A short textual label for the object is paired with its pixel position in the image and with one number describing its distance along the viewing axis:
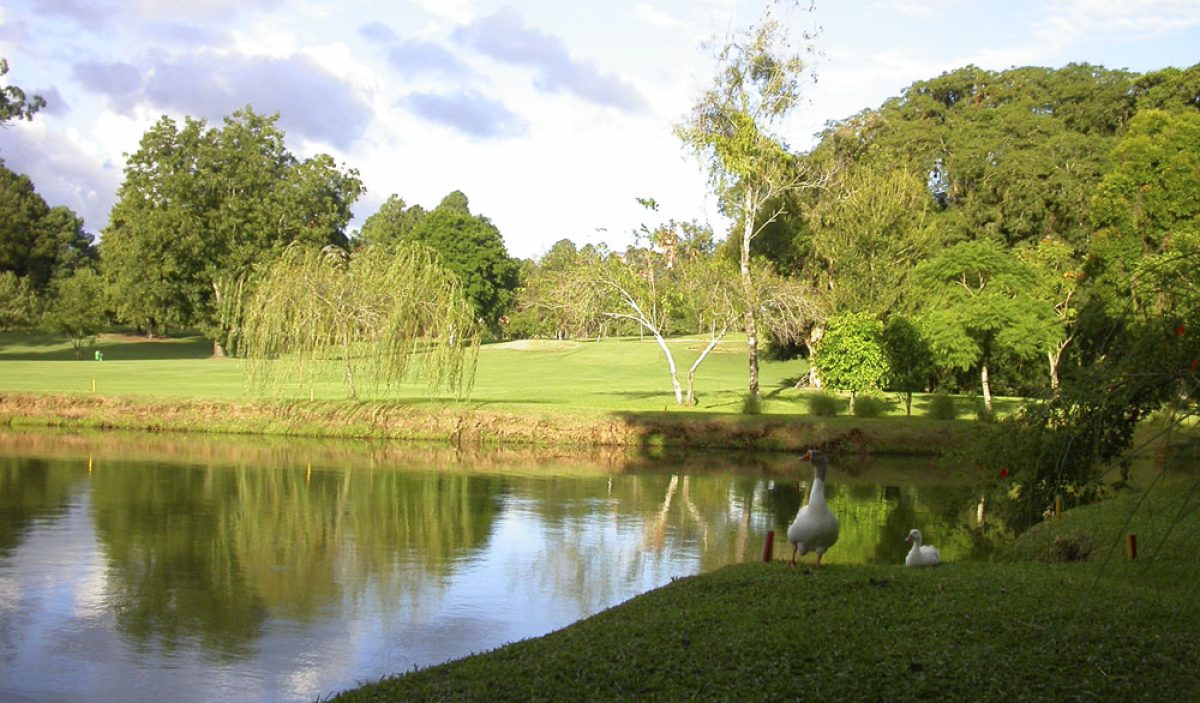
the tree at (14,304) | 75.38
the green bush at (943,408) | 37.84
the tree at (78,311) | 71.75
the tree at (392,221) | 108.37
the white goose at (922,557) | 13.24
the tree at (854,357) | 37.69
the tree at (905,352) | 39.41
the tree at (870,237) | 46.44
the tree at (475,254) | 88.75
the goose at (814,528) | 12.14
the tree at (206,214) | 66.62
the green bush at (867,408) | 38.06
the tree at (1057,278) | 39.81
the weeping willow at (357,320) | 34.44
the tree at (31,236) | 86.25
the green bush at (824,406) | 38.22
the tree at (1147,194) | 33.59
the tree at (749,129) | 40.91
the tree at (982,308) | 38.84
